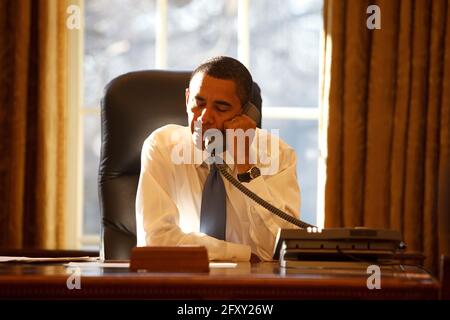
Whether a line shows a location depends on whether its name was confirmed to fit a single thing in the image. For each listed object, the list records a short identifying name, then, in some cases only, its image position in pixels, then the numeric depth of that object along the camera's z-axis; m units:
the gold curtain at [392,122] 6.50
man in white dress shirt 4.47
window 7.03
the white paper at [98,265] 3.30
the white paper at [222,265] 3.34
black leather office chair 4.89
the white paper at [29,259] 3.68
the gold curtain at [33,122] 6.46
